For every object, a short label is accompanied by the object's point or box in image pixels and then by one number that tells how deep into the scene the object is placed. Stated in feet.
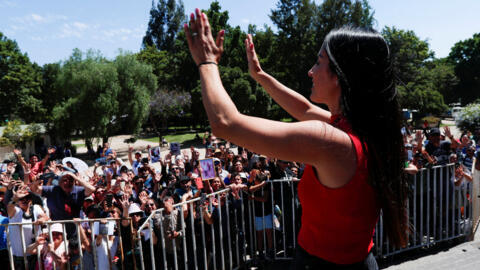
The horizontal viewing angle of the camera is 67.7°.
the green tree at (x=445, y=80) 160.15
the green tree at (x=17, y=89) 136.15
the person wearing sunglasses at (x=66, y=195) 18.82
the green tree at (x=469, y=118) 56.90
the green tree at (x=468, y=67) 197.26
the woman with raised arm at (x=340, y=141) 3.80
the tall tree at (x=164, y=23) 205.16
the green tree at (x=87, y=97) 86.58
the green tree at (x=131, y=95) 91.45
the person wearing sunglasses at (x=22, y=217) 14.80
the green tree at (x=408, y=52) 142.20
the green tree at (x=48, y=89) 147.62
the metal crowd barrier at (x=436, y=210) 18.93
